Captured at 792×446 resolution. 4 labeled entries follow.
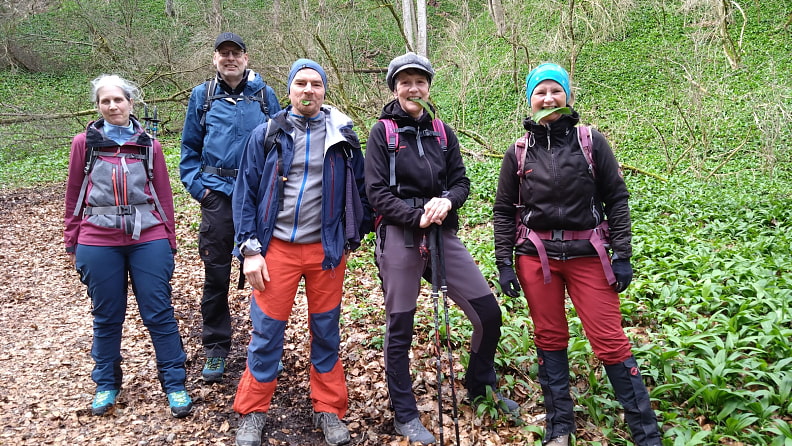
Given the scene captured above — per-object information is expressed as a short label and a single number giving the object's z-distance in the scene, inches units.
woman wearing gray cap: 127.0
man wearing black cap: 155.4
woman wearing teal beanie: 121.6
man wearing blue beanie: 129.0
